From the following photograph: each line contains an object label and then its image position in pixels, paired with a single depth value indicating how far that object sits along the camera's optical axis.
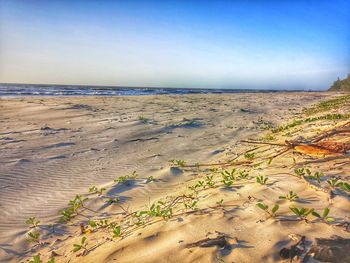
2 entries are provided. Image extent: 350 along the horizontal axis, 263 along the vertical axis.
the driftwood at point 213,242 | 1.93
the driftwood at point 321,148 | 3.55
